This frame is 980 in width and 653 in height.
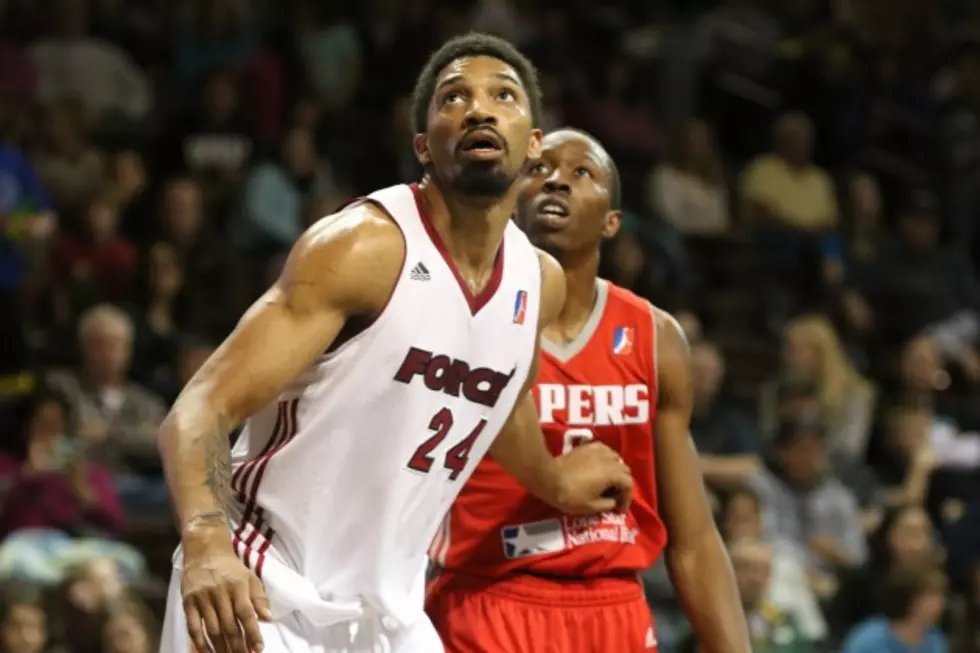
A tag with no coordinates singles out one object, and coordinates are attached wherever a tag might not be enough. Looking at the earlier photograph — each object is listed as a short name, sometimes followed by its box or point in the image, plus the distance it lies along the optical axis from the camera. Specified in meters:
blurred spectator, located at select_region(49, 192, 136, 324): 18.31
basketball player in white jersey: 7.32
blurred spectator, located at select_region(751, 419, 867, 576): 17.67
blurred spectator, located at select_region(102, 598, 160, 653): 13.23
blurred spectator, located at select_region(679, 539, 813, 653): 14.83
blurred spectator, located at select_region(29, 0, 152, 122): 21.66
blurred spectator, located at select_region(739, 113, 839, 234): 23.86
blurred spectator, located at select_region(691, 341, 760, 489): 18.12
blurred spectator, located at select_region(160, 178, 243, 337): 18.89
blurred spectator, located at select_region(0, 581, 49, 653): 13.05
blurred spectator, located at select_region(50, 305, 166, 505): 16.47
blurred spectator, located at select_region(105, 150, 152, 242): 19.80
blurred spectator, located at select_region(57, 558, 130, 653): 13.37
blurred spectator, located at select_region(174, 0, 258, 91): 22.45
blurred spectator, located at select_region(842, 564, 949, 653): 15.41
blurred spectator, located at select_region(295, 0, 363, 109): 23.06
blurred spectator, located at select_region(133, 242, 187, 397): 17.73
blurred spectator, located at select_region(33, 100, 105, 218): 19.92
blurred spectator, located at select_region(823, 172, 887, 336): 22.91
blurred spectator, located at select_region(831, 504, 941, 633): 16.75
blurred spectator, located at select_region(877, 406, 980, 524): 18.83
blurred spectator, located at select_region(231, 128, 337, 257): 20.20
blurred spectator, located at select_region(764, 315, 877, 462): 20.56
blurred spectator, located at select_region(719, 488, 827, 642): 16.05
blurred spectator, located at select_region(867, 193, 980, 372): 22.91
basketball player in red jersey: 9.63
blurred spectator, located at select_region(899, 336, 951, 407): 20.72
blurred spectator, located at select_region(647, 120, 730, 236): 23.34
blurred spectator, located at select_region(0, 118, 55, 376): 17.61
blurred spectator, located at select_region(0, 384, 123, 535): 14.88
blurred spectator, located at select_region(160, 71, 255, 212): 20.58
